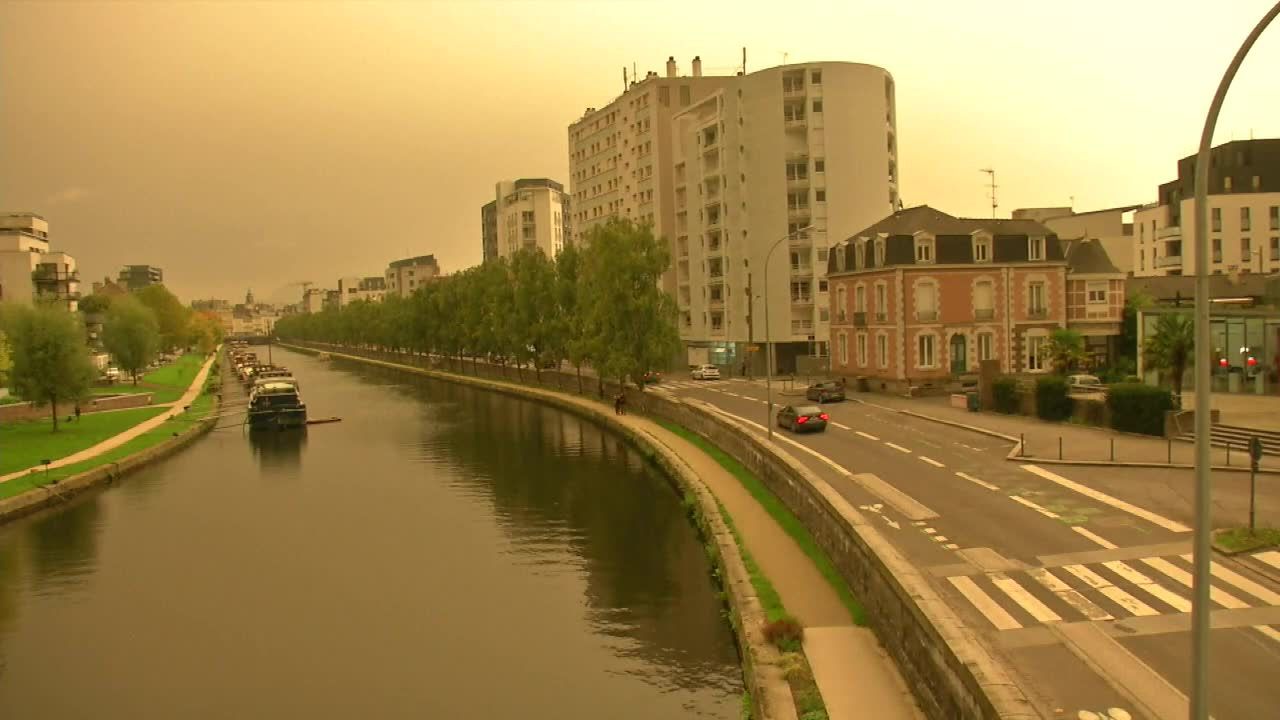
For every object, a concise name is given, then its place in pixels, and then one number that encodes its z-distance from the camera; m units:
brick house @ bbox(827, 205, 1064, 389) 54.84
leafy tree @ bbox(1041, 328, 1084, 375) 50.88
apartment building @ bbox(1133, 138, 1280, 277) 76.81
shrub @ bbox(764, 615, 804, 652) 17.27
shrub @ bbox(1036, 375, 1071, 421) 41.02
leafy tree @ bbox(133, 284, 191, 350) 137.38
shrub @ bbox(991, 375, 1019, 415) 44.53
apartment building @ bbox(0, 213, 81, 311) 104.12
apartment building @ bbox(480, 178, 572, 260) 180.62
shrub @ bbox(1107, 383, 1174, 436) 35.34
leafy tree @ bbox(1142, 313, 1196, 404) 38.62
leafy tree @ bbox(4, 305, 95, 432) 52.31
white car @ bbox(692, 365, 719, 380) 77.06
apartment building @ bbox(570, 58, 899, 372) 79.62
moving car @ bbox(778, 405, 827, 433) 41.72
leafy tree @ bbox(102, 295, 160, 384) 85.31
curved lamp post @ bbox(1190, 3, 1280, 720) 9.38
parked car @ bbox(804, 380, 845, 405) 52.62
